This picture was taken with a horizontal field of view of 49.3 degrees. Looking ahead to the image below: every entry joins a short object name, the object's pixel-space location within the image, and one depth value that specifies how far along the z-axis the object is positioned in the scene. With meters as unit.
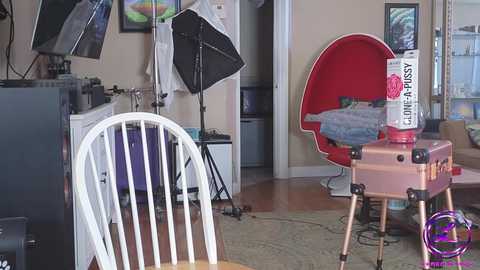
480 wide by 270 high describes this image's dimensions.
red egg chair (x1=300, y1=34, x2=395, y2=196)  5.04
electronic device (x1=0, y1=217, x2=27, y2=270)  1.37
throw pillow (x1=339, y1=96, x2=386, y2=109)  4.69
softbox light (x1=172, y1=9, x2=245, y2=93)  4.17
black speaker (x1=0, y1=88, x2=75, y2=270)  2.01
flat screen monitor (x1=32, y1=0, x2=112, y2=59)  2.82
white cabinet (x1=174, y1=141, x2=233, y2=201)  4.27
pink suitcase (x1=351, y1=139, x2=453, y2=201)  1.83
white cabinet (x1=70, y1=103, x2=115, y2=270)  2.35
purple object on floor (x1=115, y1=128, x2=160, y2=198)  4.09
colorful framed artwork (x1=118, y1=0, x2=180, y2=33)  4.40
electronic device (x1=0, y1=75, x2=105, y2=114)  2.32
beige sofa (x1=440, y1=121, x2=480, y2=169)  4.47
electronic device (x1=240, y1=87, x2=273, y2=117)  6.09
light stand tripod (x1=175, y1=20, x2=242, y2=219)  3.90
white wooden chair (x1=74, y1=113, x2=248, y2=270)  1.43
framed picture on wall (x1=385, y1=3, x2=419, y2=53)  5.41
